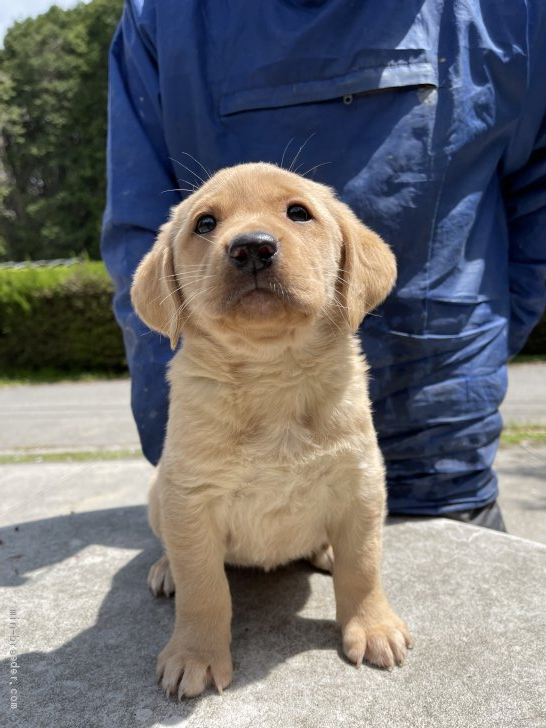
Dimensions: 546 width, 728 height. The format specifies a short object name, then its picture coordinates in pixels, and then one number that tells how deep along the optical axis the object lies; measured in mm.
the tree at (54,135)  32688
